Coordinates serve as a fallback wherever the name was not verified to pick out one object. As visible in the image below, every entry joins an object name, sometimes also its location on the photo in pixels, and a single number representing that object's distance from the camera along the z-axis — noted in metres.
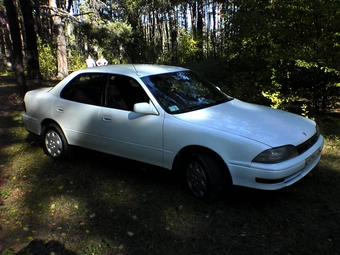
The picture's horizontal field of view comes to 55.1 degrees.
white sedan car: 3.64
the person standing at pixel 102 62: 16.00
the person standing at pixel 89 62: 16.25
